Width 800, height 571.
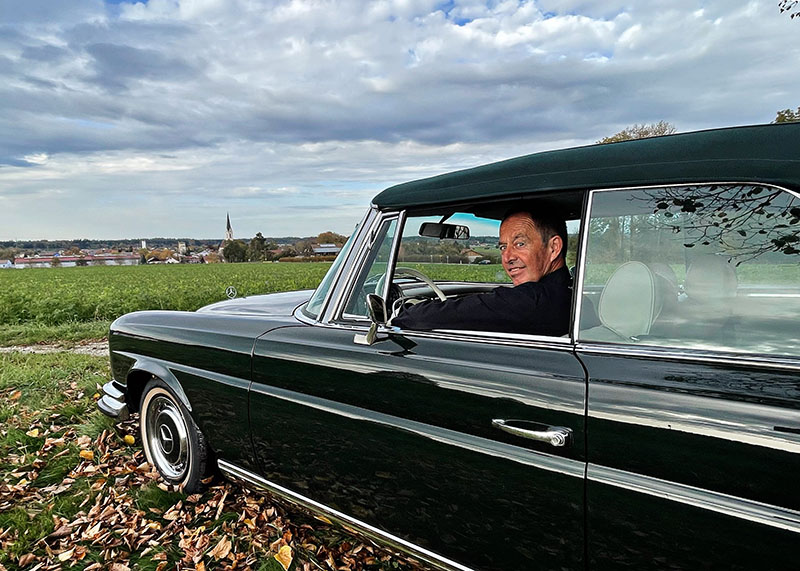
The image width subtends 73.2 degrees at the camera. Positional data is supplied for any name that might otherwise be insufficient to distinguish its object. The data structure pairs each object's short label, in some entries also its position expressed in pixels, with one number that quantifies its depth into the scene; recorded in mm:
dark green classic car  1372
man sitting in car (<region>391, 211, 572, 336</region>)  2025
